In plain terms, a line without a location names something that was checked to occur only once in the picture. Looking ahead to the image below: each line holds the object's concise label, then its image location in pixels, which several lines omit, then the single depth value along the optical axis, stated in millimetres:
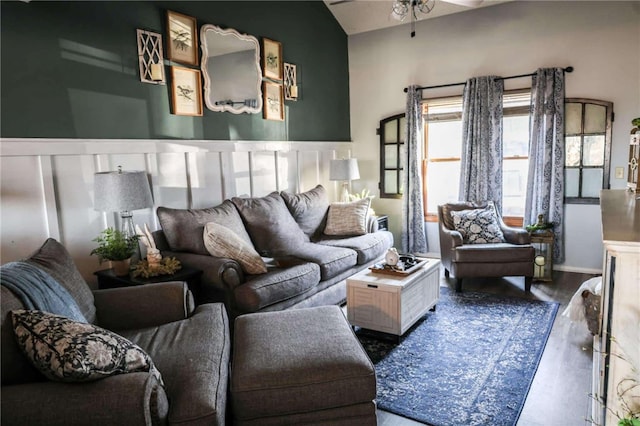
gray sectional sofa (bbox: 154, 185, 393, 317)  3020
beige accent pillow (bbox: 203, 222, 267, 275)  3172
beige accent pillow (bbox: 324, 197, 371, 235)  4535
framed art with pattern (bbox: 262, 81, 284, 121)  4629
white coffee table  3029
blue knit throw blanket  1715
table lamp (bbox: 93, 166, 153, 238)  2766
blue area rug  2322
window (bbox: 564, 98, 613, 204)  4457
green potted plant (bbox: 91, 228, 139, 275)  2936
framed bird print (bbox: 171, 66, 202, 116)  3674
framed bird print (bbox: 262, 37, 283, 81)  4555
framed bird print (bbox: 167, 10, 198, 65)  3600
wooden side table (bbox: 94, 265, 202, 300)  2865
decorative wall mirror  3971
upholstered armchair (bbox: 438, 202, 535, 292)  4070
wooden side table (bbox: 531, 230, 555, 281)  4398
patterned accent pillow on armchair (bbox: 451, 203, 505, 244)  4328
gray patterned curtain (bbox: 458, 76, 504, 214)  4887
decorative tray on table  3205
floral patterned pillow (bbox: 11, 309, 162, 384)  1436
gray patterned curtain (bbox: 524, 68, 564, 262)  4574
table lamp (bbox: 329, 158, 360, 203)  5133
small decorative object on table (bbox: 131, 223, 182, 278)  2930
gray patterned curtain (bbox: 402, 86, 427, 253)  5352
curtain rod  4527
